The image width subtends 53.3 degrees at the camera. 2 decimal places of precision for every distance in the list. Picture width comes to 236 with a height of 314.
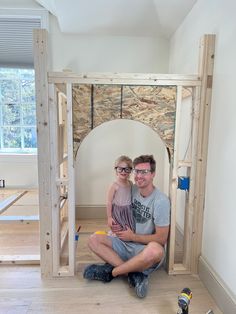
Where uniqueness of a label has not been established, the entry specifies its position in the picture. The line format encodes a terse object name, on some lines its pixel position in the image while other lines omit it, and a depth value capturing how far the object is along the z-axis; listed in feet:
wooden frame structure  5.96
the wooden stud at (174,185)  6.22
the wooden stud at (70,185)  6.08
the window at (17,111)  11.35
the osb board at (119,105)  6.11
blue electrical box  6.52
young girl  6.95
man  6.10
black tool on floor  4.85
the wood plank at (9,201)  8.44
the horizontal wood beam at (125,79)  5.95
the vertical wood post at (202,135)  5.98
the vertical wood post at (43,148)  5.79
